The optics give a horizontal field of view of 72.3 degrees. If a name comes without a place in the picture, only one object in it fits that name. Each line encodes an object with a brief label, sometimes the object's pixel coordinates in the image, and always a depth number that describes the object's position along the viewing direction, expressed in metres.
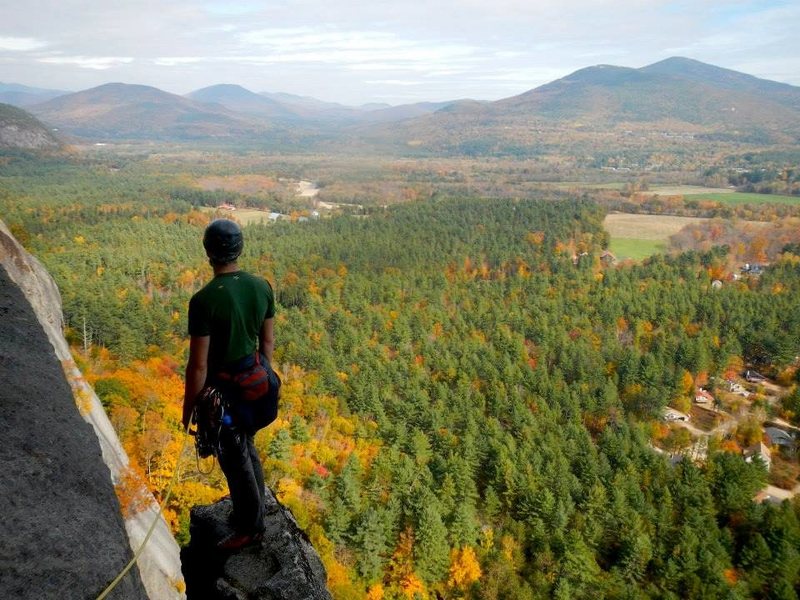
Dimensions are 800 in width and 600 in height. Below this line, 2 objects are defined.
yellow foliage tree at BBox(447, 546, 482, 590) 28.33
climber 5.01
